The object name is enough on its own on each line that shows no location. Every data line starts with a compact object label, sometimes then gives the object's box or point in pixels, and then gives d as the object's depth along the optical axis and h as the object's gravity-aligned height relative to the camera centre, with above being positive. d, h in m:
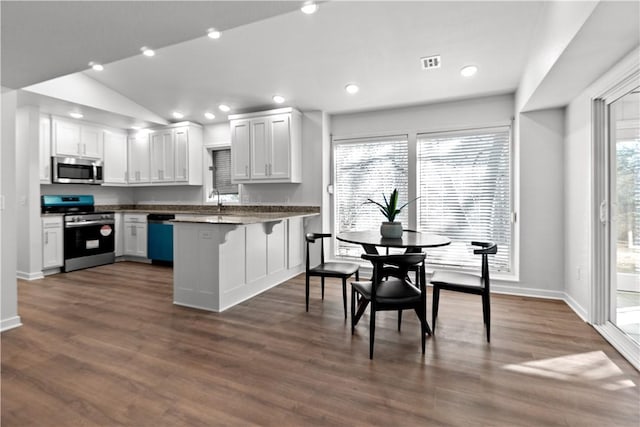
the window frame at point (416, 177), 3.93 +0.52
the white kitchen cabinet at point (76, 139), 4.98 +1.24
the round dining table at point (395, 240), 2.60 -0.25
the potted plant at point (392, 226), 2.94 -0.13
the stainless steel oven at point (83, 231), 4.93 -0.29
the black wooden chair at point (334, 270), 3.07 -0.58
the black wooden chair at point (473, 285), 2.56 -0.60
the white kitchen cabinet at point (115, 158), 5.77 +1.03
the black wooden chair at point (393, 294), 2.28 -0.62
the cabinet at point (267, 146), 4.71 +1.01
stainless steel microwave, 4.96 +0.71
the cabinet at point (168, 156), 5.66 +1.06
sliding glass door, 2.43 -0.02
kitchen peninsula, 3.26 -0.53
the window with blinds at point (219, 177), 5.85 +0.67
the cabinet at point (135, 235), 5.69 -0.40
